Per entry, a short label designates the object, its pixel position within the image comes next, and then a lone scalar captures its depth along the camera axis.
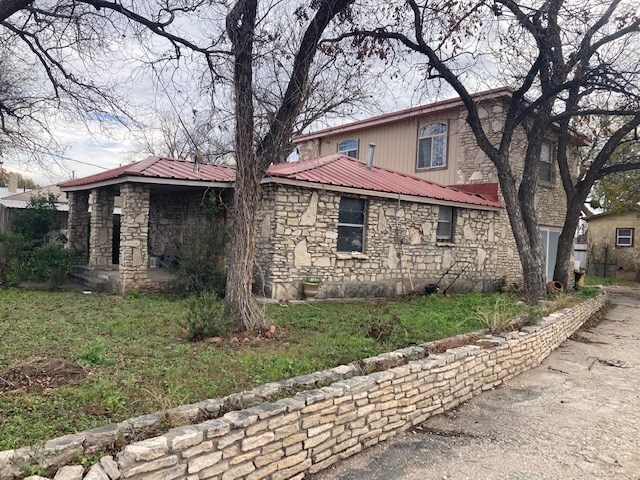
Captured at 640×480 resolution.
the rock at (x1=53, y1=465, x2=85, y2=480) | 2.61
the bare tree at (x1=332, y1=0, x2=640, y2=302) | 10.23
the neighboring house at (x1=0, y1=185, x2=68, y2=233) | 18.17
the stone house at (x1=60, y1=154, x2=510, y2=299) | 10.56
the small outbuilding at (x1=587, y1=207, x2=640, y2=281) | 24.05
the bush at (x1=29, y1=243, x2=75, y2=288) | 11.12
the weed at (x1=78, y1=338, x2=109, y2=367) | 5.02
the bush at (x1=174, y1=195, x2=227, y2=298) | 10.39
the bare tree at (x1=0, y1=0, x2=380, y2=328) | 6.77
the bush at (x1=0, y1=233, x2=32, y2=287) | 10.91
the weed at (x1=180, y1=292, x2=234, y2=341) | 6.25
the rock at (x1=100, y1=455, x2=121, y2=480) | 2.74
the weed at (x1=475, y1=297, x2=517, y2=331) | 7.56
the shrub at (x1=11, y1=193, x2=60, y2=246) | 13.45
